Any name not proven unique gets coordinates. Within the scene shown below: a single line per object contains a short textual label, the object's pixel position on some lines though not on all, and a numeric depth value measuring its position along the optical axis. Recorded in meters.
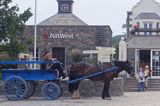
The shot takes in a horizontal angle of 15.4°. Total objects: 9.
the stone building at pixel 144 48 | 40.66
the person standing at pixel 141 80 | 33.81
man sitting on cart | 22.39
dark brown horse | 22.81
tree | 25.58
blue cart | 22.00
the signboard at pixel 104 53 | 30.34
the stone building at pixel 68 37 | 41.94
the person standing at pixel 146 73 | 35.09
